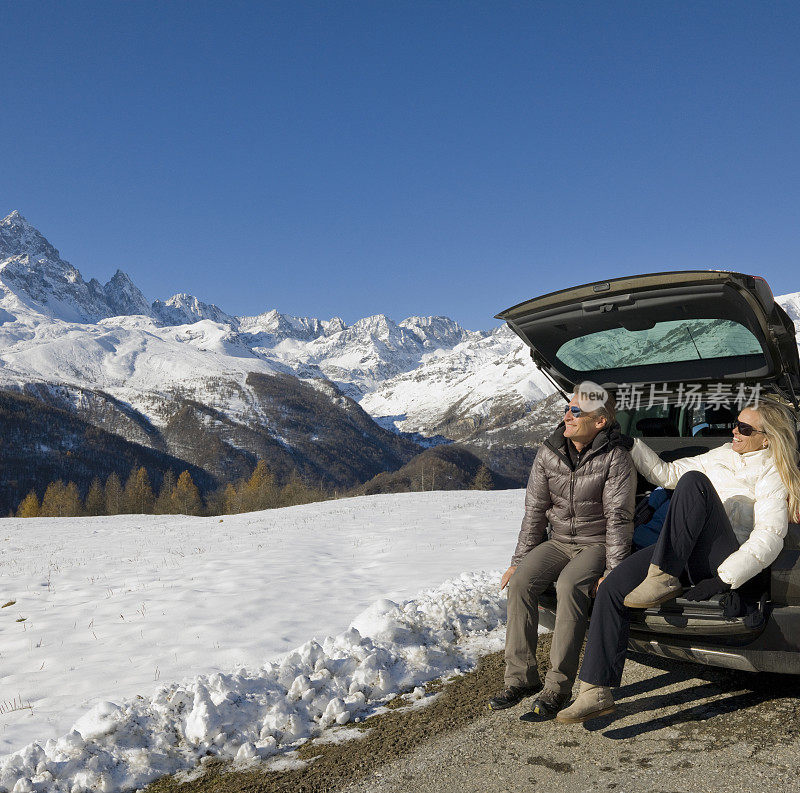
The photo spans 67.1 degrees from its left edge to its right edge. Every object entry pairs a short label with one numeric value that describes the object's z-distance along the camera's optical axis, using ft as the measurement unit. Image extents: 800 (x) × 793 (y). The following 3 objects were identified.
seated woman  11.37
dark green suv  11.22
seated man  12.46
